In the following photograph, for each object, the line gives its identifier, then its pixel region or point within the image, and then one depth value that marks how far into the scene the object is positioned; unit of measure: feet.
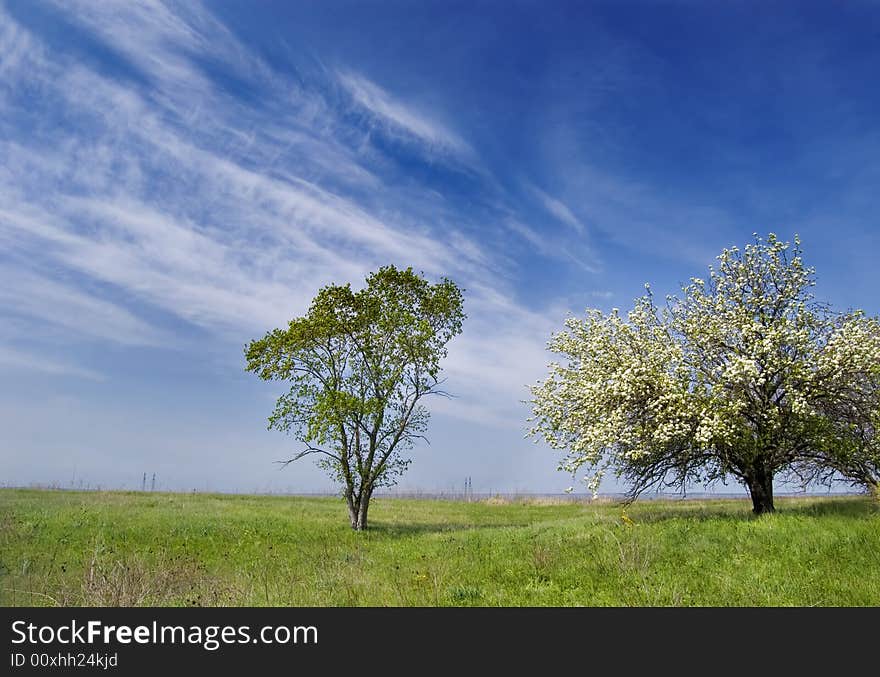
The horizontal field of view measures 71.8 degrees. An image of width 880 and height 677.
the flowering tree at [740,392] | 74.49
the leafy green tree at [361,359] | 110.93
